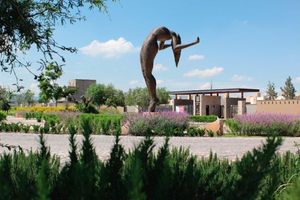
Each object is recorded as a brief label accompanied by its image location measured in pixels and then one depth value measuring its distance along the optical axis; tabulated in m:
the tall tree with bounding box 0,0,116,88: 3.43
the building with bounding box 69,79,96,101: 104.68
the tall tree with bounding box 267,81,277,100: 86.11
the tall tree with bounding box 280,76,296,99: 78.88
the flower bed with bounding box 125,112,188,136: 18.42
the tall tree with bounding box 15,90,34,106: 96.22
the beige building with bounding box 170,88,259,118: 52.82
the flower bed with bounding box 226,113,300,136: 20.41
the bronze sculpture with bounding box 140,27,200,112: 18.62
